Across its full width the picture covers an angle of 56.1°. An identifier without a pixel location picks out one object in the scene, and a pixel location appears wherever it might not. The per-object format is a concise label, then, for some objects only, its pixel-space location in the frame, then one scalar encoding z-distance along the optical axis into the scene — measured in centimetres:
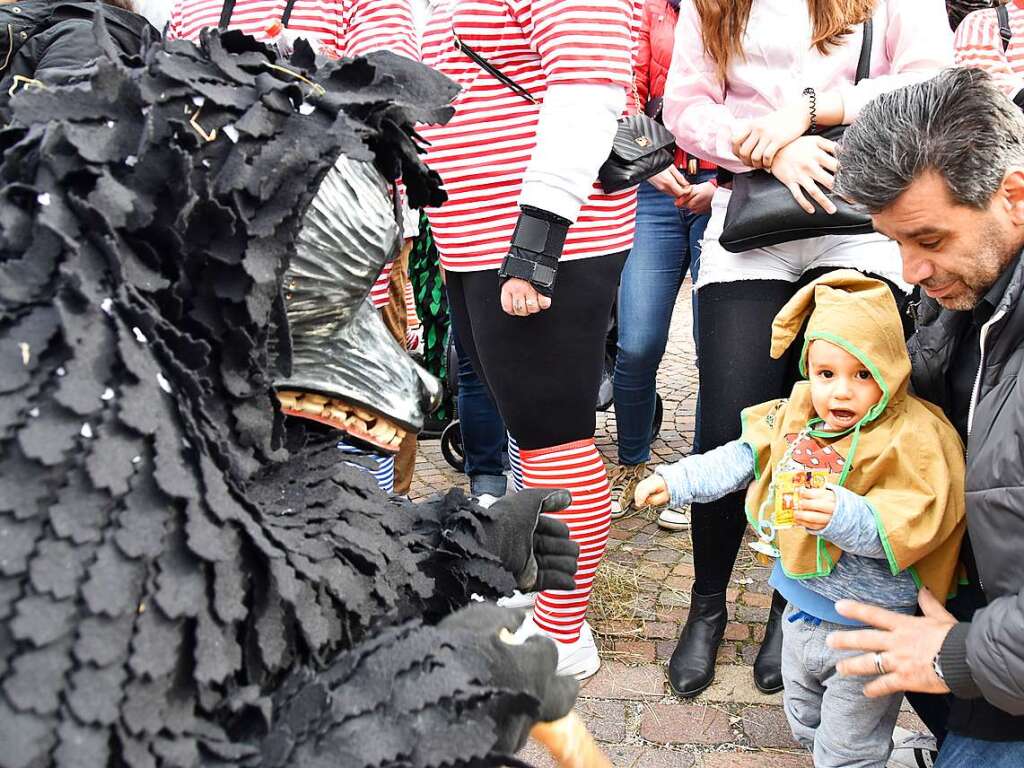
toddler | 206
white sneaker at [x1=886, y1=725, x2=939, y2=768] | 244
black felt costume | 83
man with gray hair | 170
